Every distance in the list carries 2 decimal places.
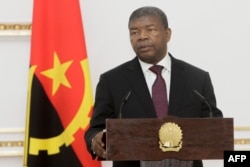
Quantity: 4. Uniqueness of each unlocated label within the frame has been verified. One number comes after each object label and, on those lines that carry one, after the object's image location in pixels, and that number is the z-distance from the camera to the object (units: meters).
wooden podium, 6.66
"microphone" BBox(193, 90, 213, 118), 6.89
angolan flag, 7.84
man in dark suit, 7.04
